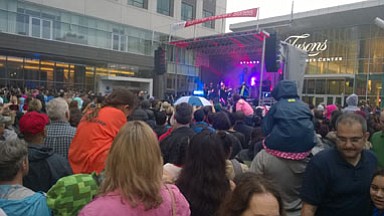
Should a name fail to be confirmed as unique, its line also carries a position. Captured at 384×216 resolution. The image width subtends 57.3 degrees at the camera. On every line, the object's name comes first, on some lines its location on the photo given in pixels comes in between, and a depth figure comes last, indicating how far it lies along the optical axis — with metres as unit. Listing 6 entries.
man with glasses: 2.60
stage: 23.69
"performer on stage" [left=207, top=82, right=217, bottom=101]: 29.54
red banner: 22.26
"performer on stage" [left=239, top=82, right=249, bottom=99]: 26.96
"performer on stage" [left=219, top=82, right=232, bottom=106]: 28.96
